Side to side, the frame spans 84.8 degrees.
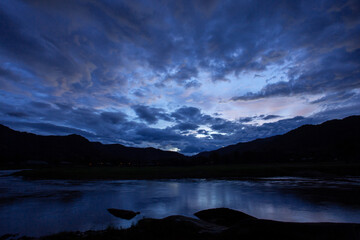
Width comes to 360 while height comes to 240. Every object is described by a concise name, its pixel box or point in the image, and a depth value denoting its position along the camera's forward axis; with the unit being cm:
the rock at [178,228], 1089
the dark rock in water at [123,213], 1859
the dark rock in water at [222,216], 1550
